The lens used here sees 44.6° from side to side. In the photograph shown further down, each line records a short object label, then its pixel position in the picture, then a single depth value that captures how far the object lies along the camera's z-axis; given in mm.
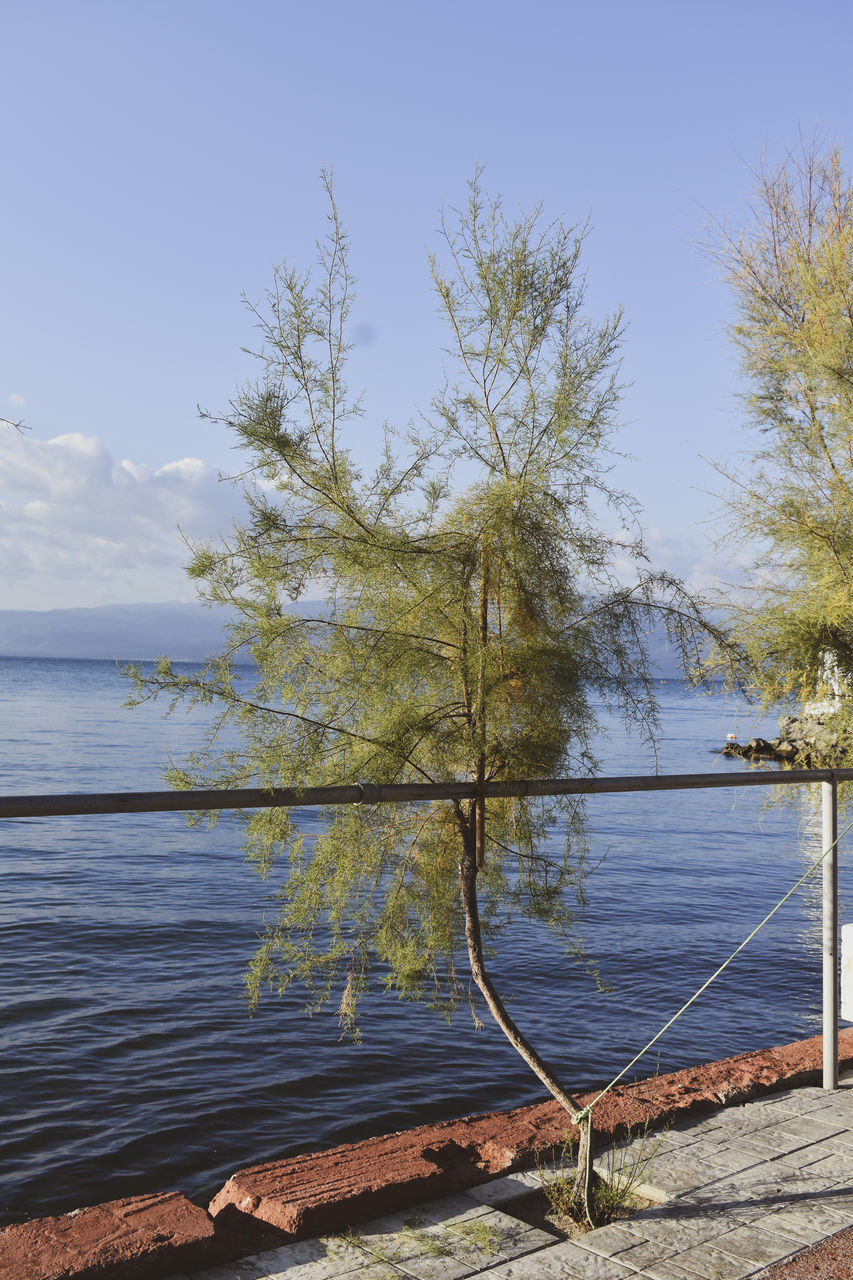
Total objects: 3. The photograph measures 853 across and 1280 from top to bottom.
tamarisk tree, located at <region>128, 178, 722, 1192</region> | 3381
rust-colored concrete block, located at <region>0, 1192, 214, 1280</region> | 2359
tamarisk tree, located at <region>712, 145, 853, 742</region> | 7578
